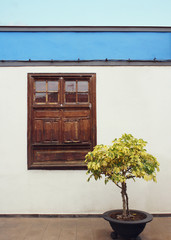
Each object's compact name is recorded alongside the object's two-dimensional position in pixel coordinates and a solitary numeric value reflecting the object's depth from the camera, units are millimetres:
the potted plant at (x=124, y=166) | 3510
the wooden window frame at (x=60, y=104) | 4891
